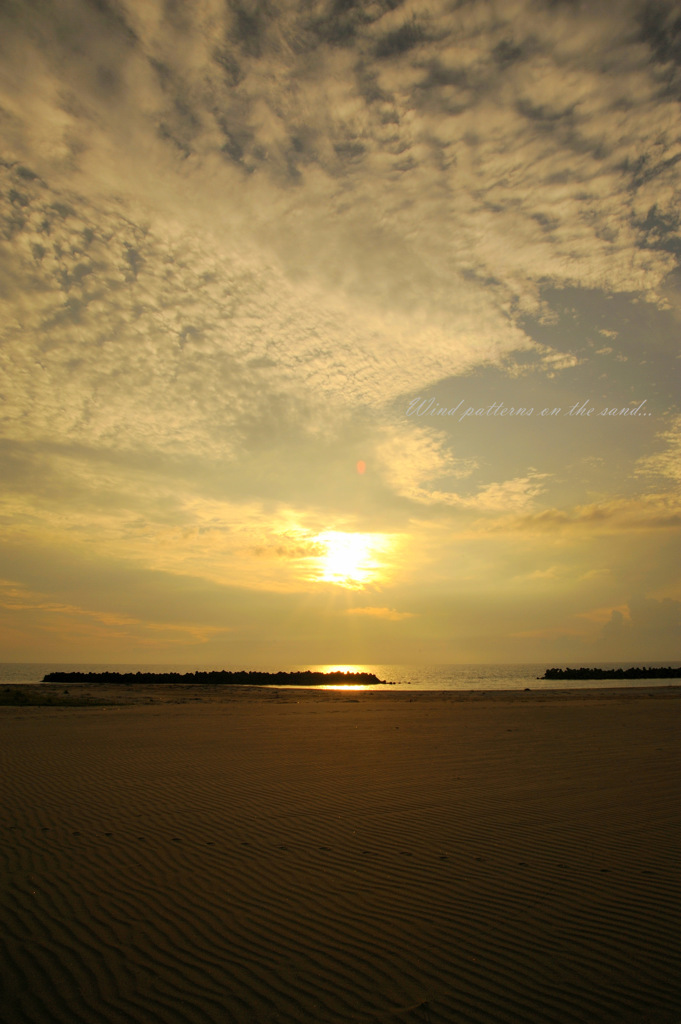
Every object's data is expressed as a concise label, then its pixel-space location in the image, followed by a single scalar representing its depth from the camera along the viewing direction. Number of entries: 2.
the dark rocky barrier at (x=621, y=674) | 67.53
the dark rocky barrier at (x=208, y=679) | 59.56
